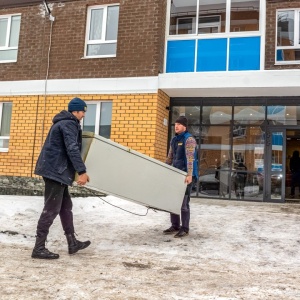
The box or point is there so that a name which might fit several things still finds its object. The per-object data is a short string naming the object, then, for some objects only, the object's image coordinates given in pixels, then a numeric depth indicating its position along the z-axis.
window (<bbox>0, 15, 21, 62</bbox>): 11.75
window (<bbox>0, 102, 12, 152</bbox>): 11.48
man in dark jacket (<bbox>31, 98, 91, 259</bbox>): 4.33
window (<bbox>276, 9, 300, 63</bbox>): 10.16
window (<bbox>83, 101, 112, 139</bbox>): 10.70
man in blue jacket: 5.55
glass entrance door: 10.52
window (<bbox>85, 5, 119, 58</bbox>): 10.91
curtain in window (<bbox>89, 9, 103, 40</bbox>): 11.12
